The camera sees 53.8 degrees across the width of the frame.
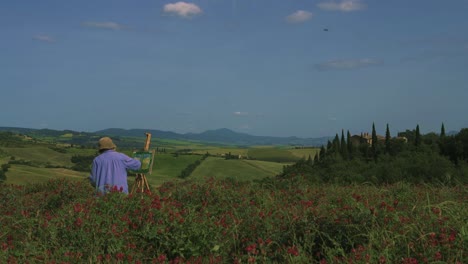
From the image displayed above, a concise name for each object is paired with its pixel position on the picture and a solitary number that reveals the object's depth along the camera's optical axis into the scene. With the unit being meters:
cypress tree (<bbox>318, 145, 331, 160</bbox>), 90.43
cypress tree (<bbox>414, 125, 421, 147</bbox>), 75.30
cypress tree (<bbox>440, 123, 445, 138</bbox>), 79.93
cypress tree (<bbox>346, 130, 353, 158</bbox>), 83.69
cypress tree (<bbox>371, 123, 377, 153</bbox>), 80.32
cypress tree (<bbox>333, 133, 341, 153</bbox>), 87.45
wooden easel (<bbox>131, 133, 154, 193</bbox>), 11.58
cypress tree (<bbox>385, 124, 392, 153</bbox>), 76.77
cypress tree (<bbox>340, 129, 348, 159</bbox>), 81.94
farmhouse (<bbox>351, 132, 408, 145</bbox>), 131.50
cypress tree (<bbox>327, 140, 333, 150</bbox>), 95.99
